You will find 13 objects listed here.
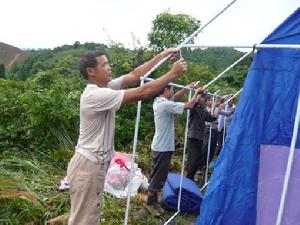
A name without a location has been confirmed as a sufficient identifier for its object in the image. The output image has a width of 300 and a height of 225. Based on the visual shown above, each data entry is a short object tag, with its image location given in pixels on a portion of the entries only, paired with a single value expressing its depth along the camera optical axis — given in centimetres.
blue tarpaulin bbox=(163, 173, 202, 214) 524
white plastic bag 555
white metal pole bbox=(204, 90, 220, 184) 621
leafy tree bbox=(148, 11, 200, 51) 1316
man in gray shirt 499
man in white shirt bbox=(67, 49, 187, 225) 288
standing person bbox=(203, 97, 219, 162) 729
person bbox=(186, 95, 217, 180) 600
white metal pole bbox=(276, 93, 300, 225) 220
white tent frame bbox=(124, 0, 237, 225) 290
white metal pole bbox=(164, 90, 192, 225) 498
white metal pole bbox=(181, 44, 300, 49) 225
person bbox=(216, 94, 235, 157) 693
